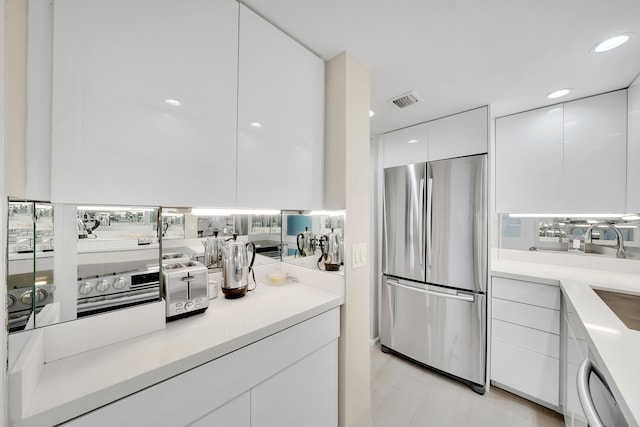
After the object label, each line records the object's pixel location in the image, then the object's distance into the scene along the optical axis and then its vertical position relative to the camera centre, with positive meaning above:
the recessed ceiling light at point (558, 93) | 1.82 +0.97
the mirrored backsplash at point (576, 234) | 1.92 -0.16
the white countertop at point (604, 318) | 0.72 -0.49
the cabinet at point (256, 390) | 0.71 -0.64
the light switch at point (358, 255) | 1.42 -0.24
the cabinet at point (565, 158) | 1.82 +0.50
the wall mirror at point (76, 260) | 0.68 -0.16
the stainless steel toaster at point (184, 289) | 1.03 -0.33
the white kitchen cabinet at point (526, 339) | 1.72 -0.94
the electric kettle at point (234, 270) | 1.31 -0.30
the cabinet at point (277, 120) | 1.16 +0.52
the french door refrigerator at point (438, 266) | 1.96 -0.45
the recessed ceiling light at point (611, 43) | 1.27 +0.96
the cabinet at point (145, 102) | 0.75 +0.42
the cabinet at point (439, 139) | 2.04 +0.73
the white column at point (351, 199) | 1.38 +0.10
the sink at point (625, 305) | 1.36 -0.55
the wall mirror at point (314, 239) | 1.48 -0.16
